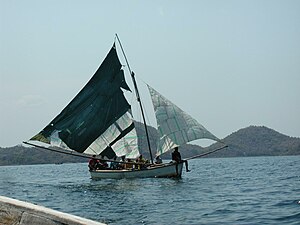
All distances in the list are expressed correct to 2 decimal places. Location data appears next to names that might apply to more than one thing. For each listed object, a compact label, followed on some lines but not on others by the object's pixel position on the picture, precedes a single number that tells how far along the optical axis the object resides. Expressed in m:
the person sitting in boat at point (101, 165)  43.94
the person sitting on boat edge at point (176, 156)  39.16
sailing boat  39.28
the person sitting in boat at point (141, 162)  39.78
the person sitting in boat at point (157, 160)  41.29
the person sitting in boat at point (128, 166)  41.38
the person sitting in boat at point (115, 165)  43.01
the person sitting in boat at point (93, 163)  44.04
